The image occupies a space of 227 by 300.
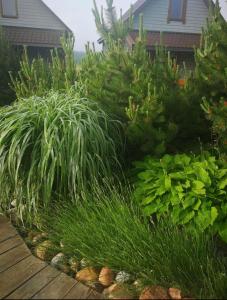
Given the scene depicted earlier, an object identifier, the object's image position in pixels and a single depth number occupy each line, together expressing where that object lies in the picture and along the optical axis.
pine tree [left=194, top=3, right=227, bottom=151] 2.02
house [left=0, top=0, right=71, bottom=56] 8.08
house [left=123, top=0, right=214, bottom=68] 8.01
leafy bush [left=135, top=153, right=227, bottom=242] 1.56
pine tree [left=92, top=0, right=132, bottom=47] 2.39
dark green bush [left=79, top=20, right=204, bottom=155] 2.00
